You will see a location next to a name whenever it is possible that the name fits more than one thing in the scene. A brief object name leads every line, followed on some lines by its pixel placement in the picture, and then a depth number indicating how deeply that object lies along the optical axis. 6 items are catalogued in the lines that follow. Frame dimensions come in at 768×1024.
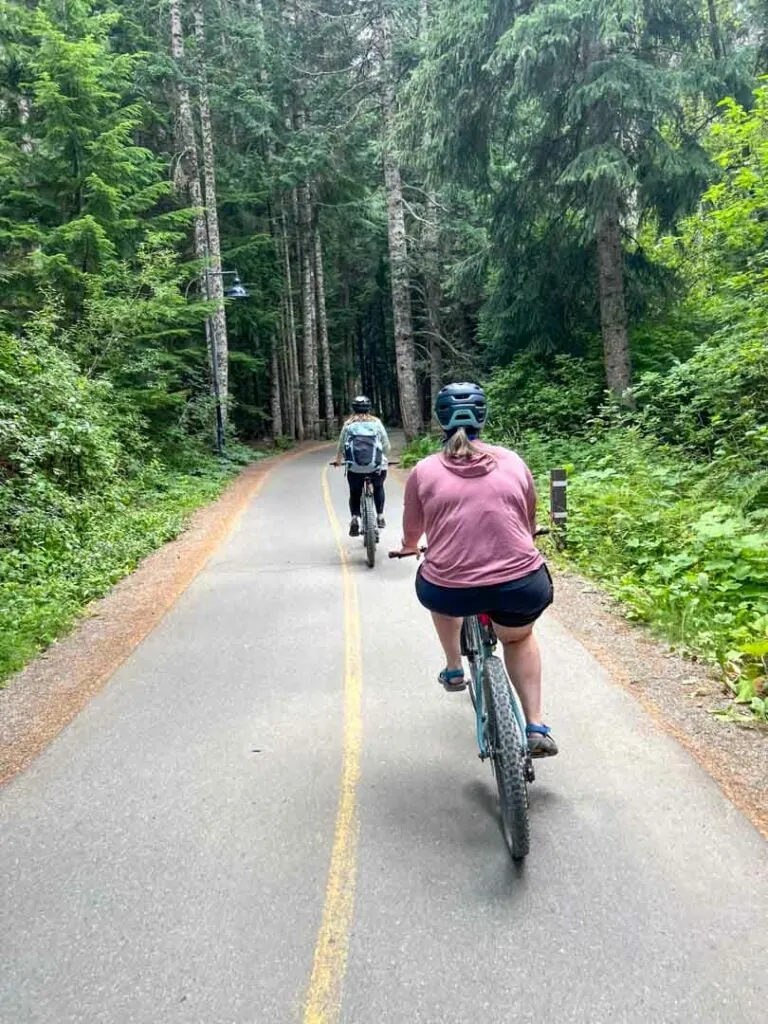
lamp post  19.53
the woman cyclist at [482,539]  3.27
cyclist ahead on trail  9.17
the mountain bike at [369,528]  8.91
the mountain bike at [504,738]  3.03
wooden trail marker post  9.22
